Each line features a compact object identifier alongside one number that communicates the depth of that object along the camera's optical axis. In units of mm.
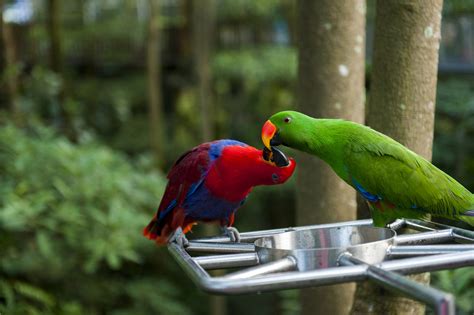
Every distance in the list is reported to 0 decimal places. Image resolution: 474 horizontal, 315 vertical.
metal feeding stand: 1456
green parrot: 2338
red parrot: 2469
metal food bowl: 1688
